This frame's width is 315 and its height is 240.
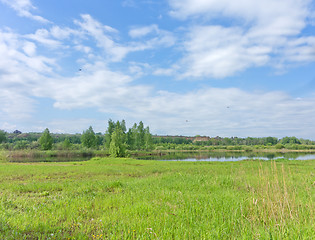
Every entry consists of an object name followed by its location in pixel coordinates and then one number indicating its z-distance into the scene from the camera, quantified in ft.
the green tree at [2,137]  334.58
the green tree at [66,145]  288.82
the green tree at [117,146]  169.99
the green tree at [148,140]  317.09
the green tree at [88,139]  302.25
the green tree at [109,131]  283.49
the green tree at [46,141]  266.10
